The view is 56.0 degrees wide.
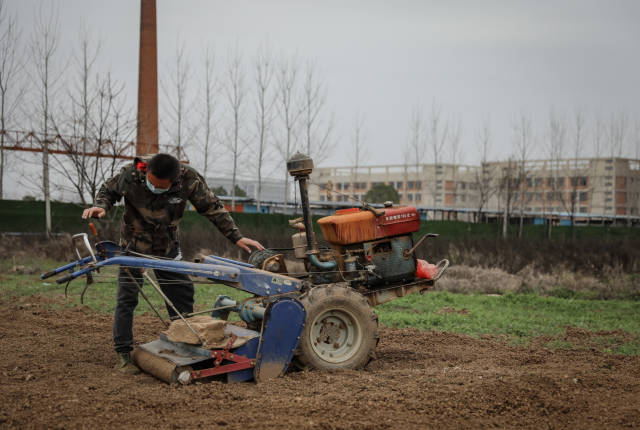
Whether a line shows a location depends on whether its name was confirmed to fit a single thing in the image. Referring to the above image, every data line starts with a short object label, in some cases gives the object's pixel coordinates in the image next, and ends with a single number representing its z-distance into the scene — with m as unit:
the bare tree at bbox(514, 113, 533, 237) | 28.01
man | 5.10
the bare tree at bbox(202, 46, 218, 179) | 24.48
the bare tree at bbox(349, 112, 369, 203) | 30.74
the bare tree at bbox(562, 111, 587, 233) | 26.30
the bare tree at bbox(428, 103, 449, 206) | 31.47
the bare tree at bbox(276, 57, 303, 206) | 25.50
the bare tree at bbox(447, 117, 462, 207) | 31.36
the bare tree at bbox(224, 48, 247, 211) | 24.98
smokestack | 27.22
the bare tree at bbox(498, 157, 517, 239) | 25.34
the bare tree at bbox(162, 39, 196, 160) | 23.08
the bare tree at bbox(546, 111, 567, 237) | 27.14
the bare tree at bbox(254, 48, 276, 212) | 25.30
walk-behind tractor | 4.71
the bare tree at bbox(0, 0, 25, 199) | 20.23
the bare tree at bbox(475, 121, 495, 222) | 29.33
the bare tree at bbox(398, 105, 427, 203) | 31.42
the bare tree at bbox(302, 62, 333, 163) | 25.69
